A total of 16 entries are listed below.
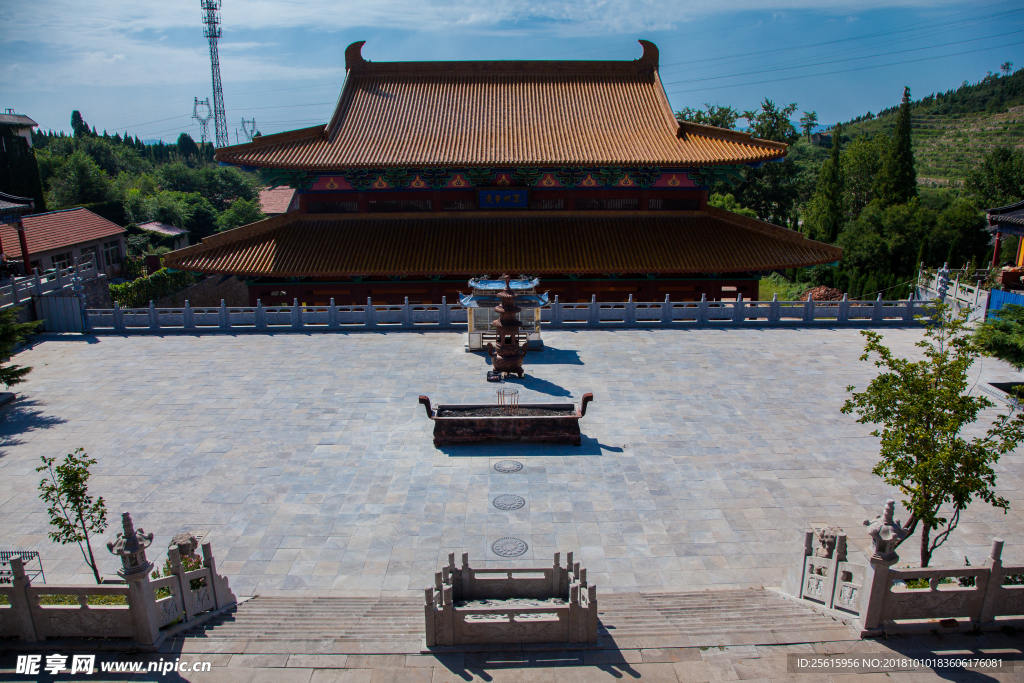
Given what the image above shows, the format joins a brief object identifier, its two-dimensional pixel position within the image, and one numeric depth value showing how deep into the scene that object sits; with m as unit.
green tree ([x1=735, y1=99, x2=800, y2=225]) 48.66
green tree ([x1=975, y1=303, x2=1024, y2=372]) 14.41
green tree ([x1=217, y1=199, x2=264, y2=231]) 50.81
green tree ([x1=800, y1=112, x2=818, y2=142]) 89.38
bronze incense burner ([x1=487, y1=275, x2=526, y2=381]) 16.95
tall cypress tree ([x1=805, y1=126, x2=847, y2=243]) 45.78
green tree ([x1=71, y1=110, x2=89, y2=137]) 84.50
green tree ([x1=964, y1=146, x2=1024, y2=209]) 44.44
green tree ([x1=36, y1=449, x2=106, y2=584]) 8.02
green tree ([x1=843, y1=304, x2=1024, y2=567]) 7.97
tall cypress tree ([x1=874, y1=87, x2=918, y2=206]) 44.00
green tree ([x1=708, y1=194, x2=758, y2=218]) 43.89
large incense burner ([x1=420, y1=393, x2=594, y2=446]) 13.56
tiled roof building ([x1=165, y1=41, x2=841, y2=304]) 23.33
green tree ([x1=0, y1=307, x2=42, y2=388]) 15.24
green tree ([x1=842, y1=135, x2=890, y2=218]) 49.94
